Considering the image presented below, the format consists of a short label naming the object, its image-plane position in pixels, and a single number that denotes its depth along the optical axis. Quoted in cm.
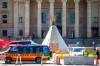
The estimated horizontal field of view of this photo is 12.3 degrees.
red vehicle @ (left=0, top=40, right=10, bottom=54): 7864
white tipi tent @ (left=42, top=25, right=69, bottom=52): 6988
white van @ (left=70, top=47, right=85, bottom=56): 7500
